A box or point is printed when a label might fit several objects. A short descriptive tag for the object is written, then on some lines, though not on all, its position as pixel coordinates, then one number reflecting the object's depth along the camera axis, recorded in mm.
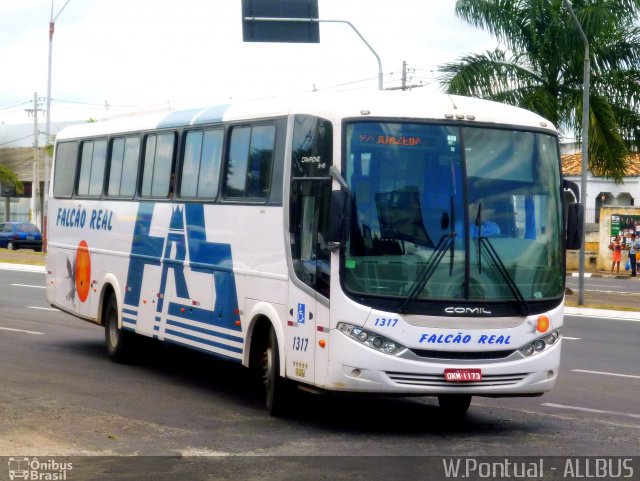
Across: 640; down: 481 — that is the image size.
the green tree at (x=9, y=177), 66312
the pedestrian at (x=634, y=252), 45284
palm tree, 29219
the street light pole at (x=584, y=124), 26656
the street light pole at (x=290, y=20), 27406
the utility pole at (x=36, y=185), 62656
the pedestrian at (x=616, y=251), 46656
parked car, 54750
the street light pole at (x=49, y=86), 42553
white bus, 10320
